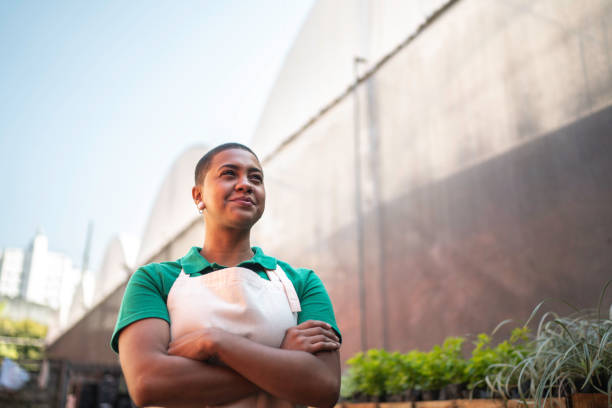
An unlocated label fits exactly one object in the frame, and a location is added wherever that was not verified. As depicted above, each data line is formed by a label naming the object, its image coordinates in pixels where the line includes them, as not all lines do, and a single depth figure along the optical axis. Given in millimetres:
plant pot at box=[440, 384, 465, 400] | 2189
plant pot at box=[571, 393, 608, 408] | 1590
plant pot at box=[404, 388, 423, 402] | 2420
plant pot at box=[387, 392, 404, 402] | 2492
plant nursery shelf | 1606
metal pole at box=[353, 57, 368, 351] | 4137
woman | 960
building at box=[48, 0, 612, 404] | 2730
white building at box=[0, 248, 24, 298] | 48438
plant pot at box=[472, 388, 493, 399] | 2033
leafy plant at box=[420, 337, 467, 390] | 2225
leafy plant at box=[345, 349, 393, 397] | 2627
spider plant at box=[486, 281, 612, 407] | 1623
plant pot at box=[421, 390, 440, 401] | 2326
